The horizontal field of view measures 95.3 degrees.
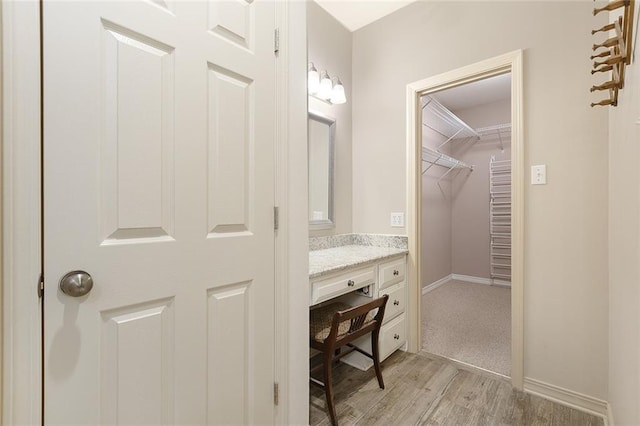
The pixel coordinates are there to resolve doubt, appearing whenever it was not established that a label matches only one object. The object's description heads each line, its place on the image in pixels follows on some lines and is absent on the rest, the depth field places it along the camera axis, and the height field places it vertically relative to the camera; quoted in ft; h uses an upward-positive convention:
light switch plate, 5.64 +0.76
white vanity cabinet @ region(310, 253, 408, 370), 5.63 -1.75
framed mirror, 7.35 +1.12
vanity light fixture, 7.06 +3.13
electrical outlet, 7.57 -0.17
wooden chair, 4.75 -2.09
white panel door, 2.45 +0.04
